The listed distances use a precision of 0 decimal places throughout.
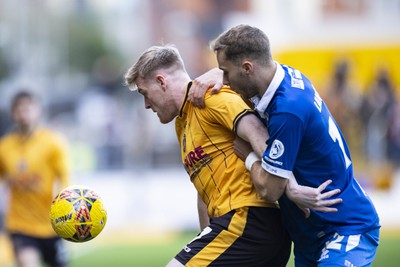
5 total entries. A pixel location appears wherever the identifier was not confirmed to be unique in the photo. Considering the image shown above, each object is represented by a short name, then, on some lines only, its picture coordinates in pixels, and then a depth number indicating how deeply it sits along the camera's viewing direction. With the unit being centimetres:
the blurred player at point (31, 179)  1937
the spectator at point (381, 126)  3916
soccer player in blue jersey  1051
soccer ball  1212
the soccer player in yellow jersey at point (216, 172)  1123
